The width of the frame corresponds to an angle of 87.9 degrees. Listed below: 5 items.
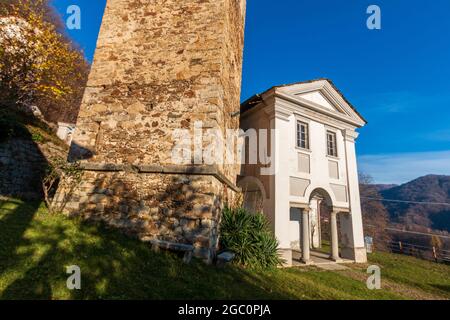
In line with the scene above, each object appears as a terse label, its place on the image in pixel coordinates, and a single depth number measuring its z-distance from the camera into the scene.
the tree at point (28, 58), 7.91
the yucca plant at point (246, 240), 6.12
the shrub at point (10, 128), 8.55
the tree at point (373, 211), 27.45
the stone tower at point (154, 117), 5.49
